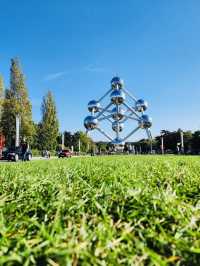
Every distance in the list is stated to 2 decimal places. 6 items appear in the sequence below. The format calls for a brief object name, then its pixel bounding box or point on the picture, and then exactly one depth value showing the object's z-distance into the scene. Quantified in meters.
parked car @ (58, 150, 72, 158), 33.69
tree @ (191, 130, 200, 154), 60.27
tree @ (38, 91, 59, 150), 48.18
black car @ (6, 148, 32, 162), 20.97
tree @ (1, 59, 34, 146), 40.47
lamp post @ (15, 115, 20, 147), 27.10
